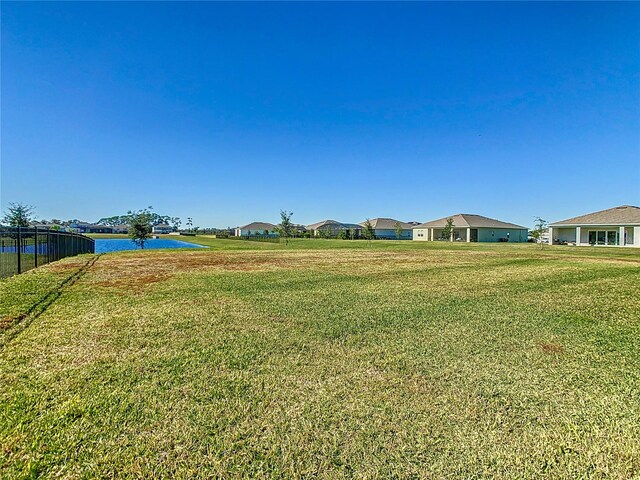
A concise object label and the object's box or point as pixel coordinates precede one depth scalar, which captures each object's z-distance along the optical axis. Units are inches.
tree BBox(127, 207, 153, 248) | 1227.2
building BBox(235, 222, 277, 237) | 3265.3
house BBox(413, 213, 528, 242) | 1987.0
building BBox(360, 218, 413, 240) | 2723.9
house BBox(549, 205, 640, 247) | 1258.6
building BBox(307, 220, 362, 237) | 2672.2
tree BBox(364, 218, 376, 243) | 2046.0
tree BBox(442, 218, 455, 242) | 1983.0
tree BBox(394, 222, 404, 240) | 2444.1
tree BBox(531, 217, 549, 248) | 1106.7
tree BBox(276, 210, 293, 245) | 1411.2
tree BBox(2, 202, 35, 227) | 957.8
